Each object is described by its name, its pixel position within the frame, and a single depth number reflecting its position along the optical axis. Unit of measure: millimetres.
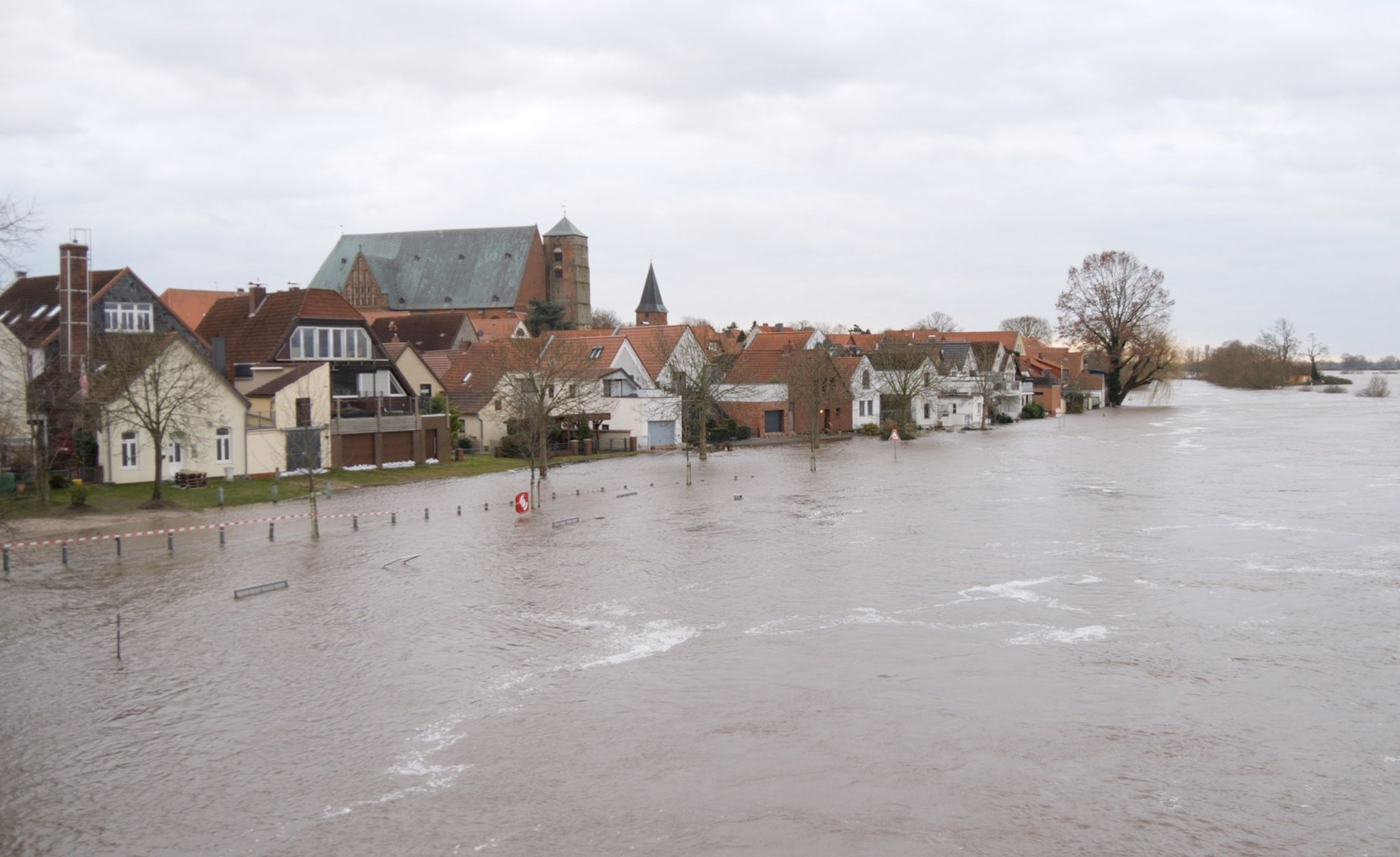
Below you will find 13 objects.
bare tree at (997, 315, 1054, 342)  172125
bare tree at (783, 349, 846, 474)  63188
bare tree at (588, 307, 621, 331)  139225
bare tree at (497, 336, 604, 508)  45000
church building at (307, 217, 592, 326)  114125
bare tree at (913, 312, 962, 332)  144500
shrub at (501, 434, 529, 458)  51225
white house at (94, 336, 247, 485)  39094
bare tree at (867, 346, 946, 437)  75250
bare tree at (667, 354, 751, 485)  55719
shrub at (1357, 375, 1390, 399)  131750
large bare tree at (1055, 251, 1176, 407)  107000
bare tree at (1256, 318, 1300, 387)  167000
